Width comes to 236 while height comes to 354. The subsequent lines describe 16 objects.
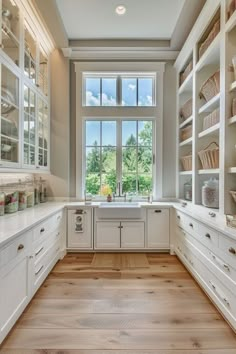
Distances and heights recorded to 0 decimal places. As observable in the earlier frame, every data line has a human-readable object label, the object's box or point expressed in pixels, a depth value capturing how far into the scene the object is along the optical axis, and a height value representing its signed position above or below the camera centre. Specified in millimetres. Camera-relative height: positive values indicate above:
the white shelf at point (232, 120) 2172 +564
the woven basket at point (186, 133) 3598 +769
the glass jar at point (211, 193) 2779 -113
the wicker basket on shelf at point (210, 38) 2523 +1584
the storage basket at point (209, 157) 2643 +301
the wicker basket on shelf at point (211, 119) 2607 +717
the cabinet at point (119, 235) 3658 -766
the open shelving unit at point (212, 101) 2281 +890
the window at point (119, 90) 4180 +1575
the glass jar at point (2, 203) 2520 -207
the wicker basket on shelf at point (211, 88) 2615 +1078
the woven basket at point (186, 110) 3545 +1102
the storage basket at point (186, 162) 3566 +319
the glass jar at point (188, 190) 3705 -106
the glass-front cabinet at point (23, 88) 2408 +1100
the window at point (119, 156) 4188 +460
